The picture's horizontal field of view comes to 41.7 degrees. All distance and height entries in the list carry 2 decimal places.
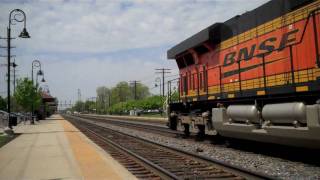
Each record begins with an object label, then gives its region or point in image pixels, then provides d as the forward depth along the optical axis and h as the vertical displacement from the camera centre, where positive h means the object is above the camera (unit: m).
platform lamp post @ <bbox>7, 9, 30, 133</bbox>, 23.61 +4.47
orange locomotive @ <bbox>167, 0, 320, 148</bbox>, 9.66 +1.02
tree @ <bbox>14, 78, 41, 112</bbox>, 44.56 +2.15
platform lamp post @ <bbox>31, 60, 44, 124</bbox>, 42.63 +4.44
